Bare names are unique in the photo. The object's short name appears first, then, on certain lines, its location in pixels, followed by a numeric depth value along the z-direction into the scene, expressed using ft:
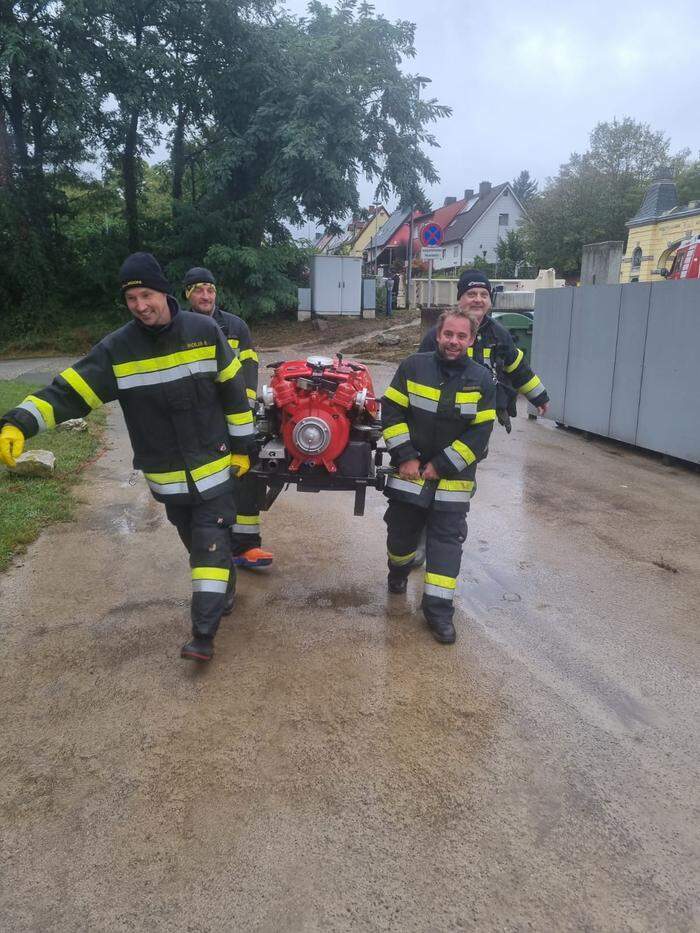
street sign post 45.21
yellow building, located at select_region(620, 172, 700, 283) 87.51
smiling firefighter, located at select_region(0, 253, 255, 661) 9.73
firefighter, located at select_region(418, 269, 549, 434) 13.35
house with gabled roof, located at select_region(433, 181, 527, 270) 154.51
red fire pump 11.89
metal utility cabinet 69.10
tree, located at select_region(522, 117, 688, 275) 122.11
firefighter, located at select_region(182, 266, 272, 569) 13.50
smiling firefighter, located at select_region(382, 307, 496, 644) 11.50
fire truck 30.25
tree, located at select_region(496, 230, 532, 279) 122.93
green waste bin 38.73
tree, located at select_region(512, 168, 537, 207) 240.94
